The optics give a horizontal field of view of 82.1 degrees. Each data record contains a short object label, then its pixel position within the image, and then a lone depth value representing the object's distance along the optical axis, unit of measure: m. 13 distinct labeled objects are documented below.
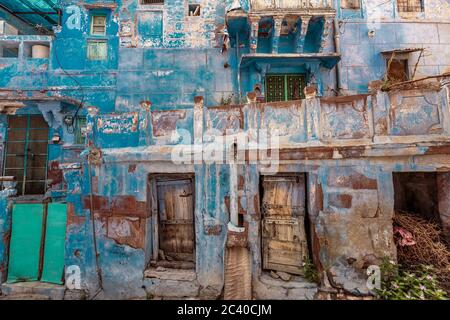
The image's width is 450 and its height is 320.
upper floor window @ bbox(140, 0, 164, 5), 9.88
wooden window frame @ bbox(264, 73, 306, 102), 9.45
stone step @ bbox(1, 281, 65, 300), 5.85
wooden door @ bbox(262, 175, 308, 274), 5.66
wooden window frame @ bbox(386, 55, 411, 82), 9.40
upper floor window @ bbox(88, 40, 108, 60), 9.63
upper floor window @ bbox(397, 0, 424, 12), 9.69
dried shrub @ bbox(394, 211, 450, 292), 5.12
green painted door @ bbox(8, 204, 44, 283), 6.19
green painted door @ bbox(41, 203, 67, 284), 6.10
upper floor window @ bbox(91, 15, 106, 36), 9.79
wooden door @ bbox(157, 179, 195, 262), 6.14
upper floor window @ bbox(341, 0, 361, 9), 9.75
